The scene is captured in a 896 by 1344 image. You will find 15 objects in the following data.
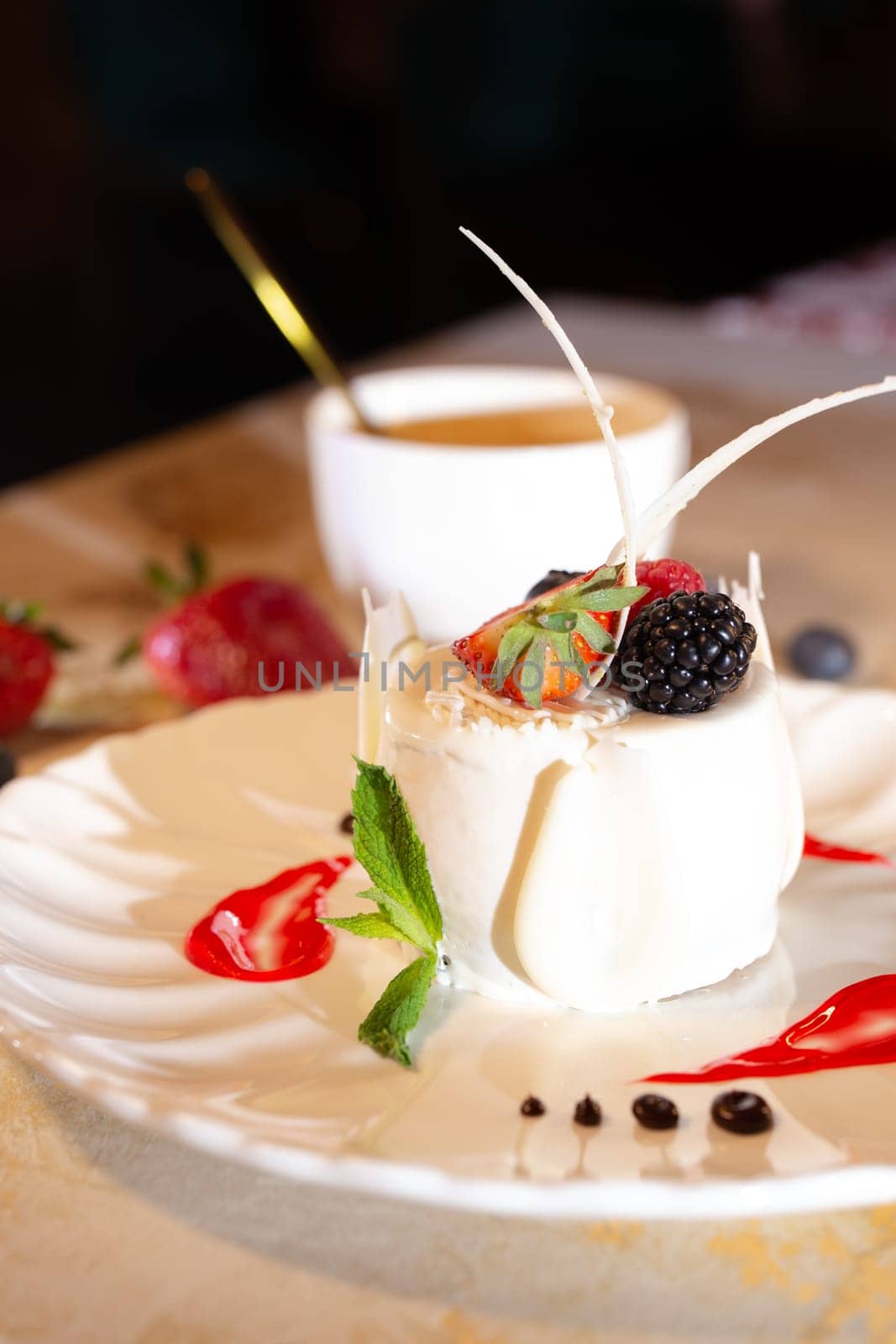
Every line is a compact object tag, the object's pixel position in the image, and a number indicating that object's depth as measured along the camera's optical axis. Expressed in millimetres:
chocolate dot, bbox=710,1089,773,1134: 358
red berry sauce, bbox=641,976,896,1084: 375
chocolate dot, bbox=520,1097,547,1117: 366
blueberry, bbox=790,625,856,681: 552
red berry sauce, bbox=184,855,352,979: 411
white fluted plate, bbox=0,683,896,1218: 347
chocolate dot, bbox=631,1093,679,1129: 361
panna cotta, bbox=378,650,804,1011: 392
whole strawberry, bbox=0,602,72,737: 532
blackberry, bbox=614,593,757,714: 394
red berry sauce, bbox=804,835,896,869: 439
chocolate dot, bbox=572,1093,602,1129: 363
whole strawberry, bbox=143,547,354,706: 541
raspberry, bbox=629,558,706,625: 415
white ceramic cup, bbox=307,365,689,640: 519
